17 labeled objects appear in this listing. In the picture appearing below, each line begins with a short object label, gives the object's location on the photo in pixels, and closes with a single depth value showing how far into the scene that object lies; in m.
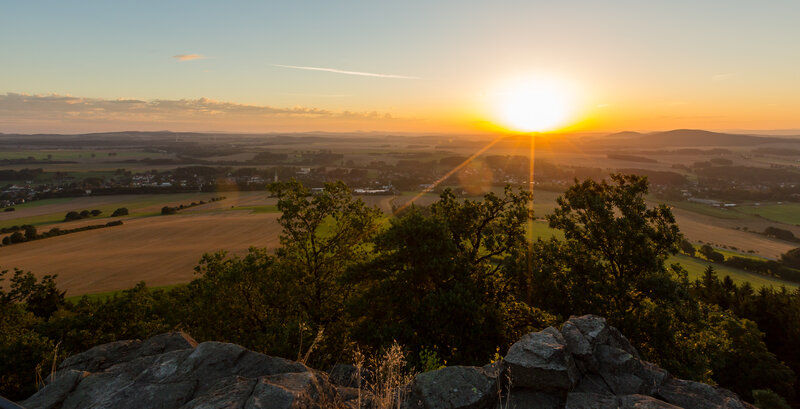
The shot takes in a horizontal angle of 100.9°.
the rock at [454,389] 8.02
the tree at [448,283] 16.41
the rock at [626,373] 8.97
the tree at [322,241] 21.31
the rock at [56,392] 8.41
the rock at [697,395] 8.22
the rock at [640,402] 7.35
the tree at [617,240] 17.48
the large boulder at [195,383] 7.47
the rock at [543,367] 8.61
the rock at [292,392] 7.08
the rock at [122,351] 11.29
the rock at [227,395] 7.27
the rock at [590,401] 7.90
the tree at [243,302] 20.30
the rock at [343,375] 11.84
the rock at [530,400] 8.29
